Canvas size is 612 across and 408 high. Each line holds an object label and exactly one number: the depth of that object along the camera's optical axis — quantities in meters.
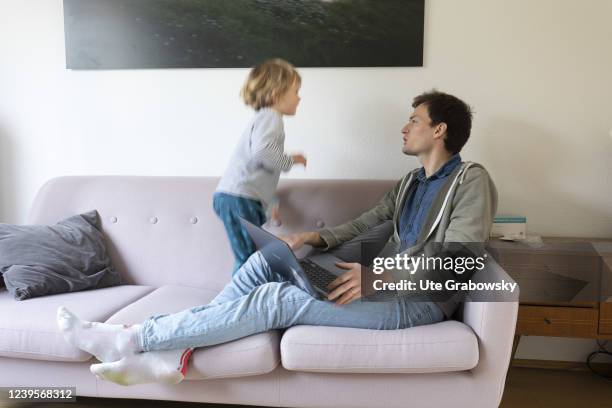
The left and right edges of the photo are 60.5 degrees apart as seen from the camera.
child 1.92
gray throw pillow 1.88
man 1.53
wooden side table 1.90
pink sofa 1.51
